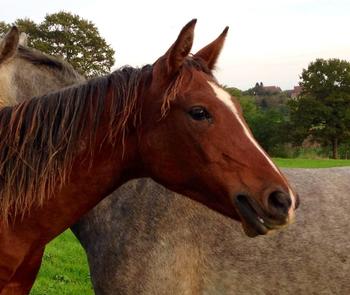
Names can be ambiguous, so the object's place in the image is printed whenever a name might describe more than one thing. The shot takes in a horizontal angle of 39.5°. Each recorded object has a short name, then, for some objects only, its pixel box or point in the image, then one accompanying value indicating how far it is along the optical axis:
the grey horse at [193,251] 3.73
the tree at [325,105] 49.44
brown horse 2.77
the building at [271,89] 118.09
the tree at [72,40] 34.08
